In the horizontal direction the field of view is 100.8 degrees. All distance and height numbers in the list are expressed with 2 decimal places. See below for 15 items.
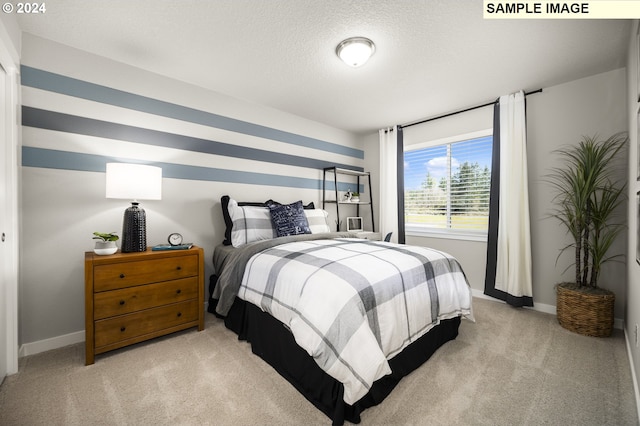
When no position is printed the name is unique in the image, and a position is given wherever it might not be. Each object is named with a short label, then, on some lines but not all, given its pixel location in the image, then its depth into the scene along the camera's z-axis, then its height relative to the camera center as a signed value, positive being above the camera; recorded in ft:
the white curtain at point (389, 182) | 13.07 +1.53
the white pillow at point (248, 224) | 8.50 -0.43
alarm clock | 7.51 -0.79
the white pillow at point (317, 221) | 10.25 -0.36
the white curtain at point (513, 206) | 9.13 +0.21
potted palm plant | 7.10 -0.49
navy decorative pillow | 9.02 -0.29
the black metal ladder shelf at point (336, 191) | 13.01 +1.09
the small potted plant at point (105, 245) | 6.15 -0.79
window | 10.79 +1.18
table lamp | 6.22 +0.51
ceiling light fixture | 6.53 +4.11
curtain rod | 9.29 +4.22
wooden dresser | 5.81 -2.05
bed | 4.18 -1.92
